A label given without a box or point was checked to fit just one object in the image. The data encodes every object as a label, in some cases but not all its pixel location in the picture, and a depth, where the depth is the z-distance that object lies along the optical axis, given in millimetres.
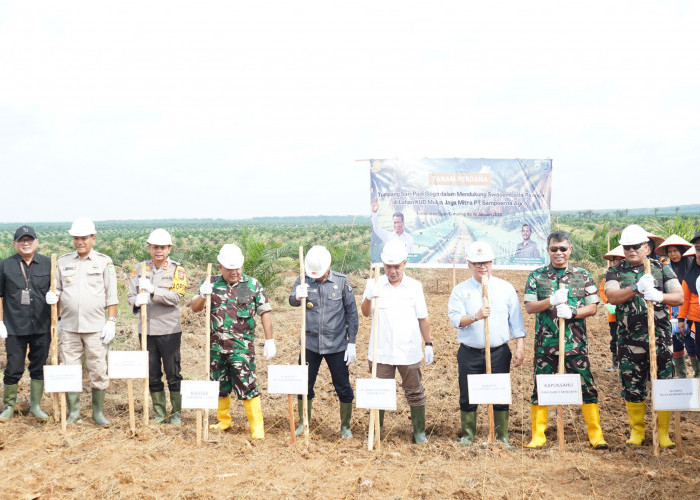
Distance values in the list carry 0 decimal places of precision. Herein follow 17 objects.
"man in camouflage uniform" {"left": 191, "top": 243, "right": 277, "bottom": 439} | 5625
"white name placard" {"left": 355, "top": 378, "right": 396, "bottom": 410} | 5305
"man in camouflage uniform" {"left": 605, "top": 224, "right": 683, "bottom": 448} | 5273
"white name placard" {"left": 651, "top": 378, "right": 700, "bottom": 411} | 4992
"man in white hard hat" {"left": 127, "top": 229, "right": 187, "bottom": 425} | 5934
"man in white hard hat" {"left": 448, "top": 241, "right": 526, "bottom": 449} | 5398
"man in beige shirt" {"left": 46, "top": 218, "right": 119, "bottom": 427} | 5992
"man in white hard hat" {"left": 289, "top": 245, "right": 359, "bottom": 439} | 5668
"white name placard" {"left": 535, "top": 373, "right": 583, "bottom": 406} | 5180
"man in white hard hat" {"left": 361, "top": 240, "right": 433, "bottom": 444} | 5520
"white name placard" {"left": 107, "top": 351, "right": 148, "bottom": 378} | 5688
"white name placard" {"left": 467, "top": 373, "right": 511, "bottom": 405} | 5258
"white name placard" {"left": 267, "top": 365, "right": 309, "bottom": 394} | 5480
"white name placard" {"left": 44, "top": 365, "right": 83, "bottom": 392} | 5766
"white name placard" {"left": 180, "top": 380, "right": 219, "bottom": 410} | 5418
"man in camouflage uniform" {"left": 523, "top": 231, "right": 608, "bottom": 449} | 5295
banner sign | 8969
